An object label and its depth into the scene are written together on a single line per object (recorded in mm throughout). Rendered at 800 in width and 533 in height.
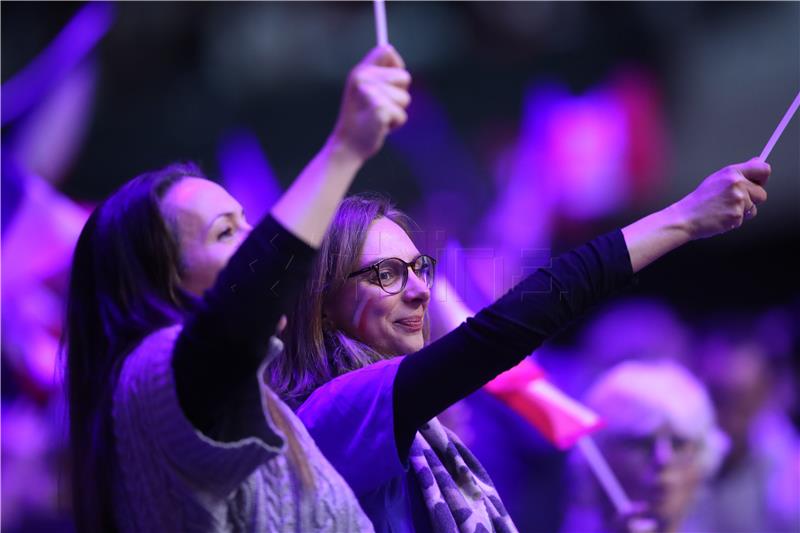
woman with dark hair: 5619
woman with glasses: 5783
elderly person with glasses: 7401
